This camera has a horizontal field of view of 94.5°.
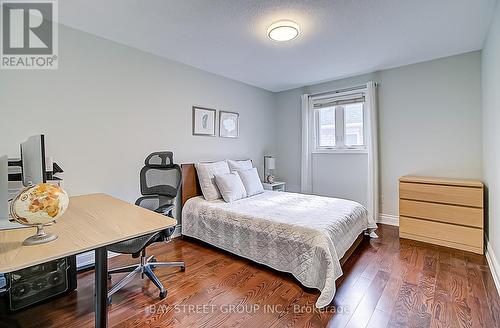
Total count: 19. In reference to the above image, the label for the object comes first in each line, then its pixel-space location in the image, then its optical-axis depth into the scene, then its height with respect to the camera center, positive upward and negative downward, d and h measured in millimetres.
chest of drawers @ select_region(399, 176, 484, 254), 2607 -585
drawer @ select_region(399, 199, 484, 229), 2604 -597
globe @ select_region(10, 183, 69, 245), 984 -173
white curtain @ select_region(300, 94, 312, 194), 4387 +349
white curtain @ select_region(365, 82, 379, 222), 3600 +199
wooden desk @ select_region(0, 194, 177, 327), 936 -342
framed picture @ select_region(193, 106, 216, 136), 3459 +680
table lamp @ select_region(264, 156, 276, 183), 4641 -5
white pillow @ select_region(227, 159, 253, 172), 3629 -1
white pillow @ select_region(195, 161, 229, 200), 3148 -178
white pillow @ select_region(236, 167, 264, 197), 3408 -255
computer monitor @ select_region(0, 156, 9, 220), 1251 -131
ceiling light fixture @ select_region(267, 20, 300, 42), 2232 +1336
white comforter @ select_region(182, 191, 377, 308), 1899 -661
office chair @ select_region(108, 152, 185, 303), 2055 -254
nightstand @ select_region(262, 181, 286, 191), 4273 -398
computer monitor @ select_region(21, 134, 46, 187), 1244 +36
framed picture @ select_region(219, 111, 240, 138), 3846 +696
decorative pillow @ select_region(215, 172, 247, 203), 3061 -293
